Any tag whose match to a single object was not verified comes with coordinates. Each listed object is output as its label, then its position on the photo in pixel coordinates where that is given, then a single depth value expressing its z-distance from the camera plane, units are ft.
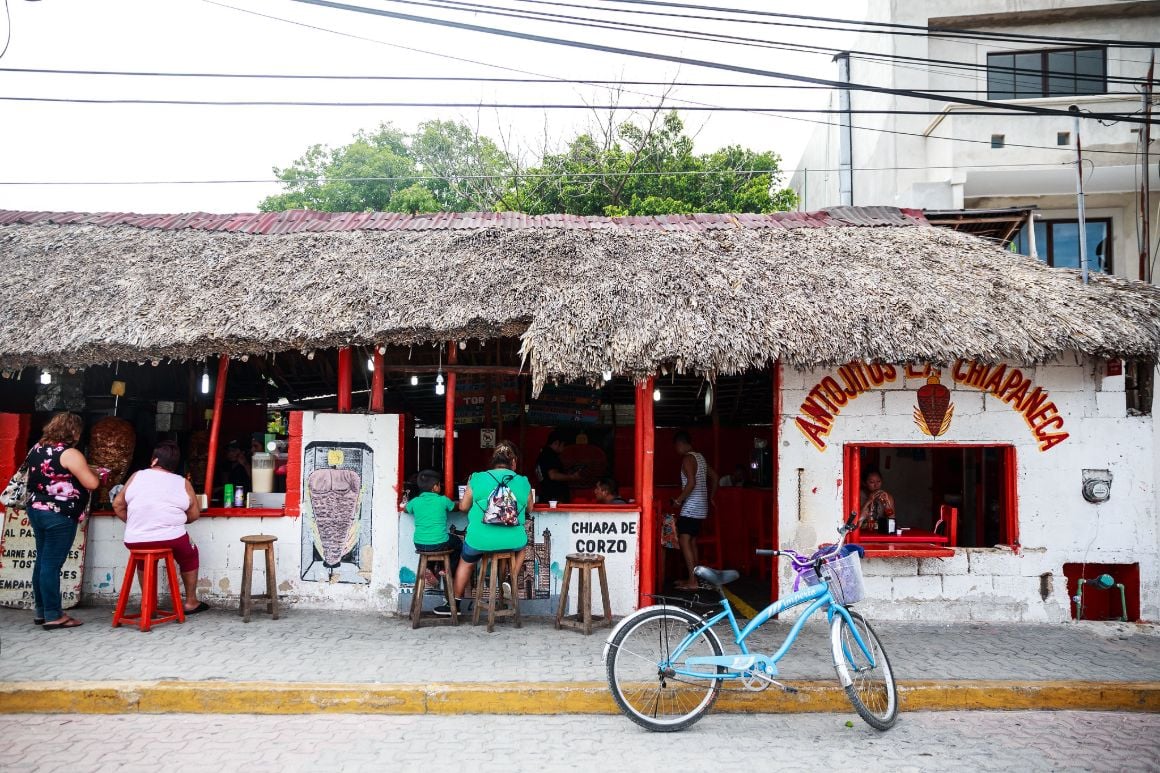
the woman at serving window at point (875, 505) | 27.25
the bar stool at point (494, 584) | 24.17
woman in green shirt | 24.23
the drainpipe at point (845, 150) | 55.36
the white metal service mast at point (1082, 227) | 27.53
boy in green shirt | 24.93
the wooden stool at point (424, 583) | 24.48
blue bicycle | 17.46
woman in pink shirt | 23.85
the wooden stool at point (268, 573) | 24.97
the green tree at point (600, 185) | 71.15
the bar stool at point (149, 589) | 23.32
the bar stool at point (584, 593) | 24.04
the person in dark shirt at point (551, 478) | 35.82
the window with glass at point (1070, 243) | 49.60
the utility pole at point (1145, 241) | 32.96
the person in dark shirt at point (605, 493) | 29.07
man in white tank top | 31.68
